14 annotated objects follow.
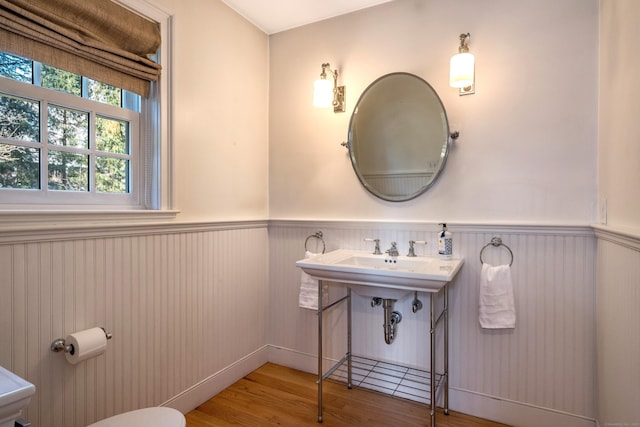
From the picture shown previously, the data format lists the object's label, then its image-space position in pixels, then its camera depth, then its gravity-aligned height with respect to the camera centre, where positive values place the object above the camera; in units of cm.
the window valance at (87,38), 125 +71
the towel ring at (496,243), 186 -19
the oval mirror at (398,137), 203 +45
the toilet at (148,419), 126 -79
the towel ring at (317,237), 237 -19
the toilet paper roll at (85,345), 134 -53
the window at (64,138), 132 +32
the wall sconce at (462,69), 178 +73
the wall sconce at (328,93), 218 +76
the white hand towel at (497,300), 180 -48
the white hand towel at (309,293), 223 -55
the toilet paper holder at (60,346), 135 -54
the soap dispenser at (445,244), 193 -20
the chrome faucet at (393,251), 207 -25
